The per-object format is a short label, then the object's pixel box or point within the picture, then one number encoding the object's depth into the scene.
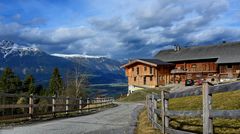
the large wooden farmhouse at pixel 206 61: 41.88
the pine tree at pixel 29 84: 57.59
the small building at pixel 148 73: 47.81
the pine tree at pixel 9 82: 56.31
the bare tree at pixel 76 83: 39.64
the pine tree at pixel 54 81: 58.94
